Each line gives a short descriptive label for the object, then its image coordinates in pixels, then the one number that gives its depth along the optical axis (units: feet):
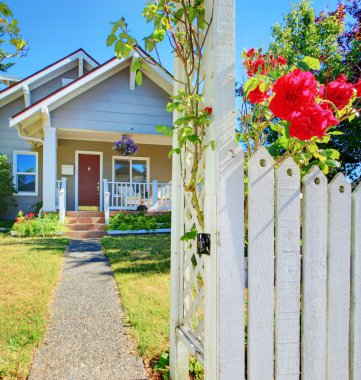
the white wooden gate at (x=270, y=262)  4.15
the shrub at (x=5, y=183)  34.63
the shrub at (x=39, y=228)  26.53
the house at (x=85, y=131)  30.99
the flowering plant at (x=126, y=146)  31.81
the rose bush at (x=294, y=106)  3.76
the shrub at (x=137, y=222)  29.14
